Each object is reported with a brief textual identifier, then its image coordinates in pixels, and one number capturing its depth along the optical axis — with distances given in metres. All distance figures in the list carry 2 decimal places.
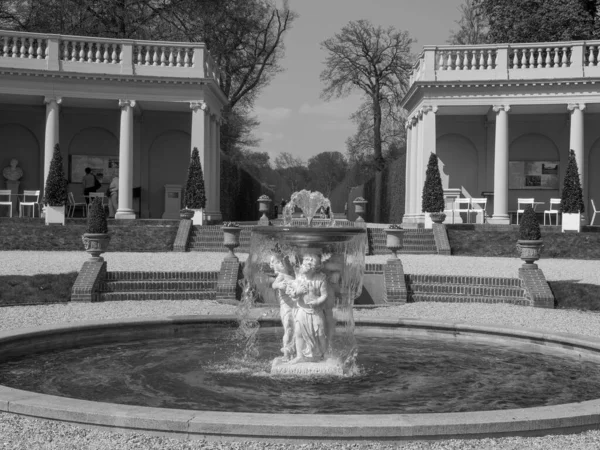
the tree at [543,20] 35.94
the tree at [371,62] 52.34
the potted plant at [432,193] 25.91
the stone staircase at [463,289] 16.22
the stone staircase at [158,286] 15.97
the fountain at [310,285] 8.73
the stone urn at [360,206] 26.09
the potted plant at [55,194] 24.88
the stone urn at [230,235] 17.27
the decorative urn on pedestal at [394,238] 17.11
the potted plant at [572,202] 24.91
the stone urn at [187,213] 24.75
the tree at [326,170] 121.69
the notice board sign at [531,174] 32.38
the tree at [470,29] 49.97
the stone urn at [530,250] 16.56
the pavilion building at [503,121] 29.28
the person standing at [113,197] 30.88
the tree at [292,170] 126.61
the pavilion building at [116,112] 29.09
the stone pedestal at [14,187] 31.82
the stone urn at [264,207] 25.91
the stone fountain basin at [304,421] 5.70
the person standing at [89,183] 32.66
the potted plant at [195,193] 27.20
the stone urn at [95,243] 16.47
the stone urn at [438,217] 24.39
